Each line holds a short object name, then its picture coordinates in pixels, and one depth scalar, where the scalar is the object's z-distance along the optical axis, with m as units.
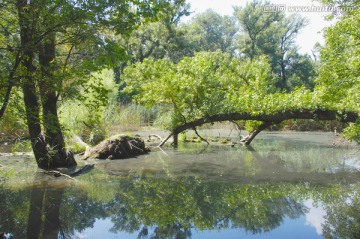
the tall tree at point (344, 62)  7.01
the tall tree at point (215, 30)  47.66
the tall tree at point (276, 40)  35.16
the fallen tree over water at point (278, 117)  9.70
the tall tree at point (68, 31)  4.13
